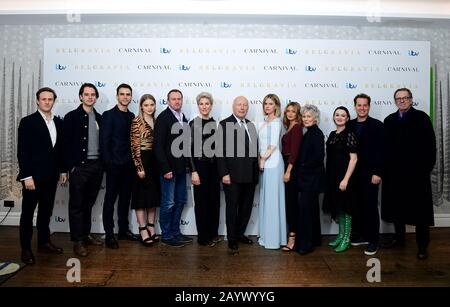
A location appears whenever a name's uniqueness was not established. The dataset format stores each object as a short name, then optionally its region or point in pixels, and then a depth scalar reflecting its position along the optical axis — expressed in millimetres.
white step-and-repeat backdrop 3105
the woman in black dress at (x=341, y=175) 2555
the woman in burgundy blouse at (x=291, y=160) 2639
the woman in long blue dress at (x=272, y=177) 2713
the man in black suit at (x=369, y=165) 2609
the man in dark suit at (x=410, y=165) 2516
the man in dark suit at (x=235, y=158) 2662
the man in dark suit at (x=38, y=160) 2320
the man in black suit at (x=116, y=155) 2617
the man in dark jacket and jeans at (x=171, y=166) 2633
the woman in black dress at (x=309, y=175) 2564
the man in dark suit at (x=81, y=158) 2508
